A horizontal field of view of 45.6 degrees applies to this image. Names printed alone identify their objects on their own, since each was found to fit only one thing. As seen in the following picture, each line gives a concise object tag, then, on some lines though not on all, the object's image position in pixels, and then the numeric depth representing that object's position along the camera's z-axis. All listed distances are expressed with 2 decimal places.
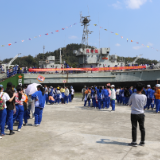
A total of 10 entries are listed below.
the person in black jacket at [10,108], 6.42
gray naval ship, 27.48
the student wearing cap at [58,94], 17.26
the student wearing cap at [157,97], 11.62
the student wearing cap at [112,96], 12.24
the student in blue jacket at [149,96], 13.08
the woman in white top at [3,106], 6.02
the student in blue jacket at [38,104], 7.71
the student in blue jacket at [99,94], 13.14
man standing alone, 5.23
